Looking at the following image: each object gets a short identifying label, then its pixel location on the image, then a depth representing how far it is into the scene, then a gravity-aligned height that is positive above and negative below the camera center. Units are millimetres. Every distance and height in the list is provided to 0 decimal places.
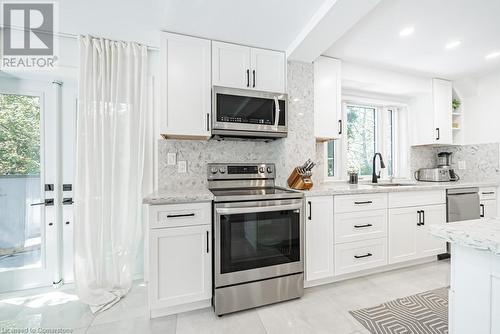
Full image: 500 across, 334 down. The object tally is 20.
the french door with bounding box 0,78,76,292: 1949 -125
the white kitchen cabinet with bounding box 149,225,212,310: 1602 -749
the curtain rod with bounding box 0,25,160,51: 1938 +1222
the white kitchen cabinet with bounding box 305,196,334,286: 1976 -662
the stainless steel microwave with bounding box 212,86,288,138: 1953 +515
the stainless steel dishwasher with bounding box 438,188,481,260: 2559 -462
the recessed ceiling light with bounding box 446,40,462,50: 2195 +1279
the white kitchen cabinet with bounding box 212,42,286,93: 2029 +989
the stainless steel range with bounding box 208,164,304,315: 1662 -661
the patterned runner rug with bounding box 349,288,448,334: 1532 -1149
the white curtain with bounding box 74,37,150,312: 1909 +32
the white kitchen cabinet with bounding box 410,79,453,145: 3057 +757
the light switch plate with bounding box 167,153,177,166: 2174 +93
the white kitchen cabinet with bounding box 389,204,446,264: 2301 -718
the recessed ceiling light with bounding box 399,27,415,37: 1951 +1261
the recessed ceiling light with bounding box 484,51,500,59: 2449 +1299
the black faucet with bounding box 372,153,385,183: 2896 -124
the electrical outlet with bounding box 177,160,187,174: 2205 +11
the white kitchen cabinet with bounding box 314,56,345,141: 2385 +781
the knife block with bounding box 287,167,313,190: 2027 -128
